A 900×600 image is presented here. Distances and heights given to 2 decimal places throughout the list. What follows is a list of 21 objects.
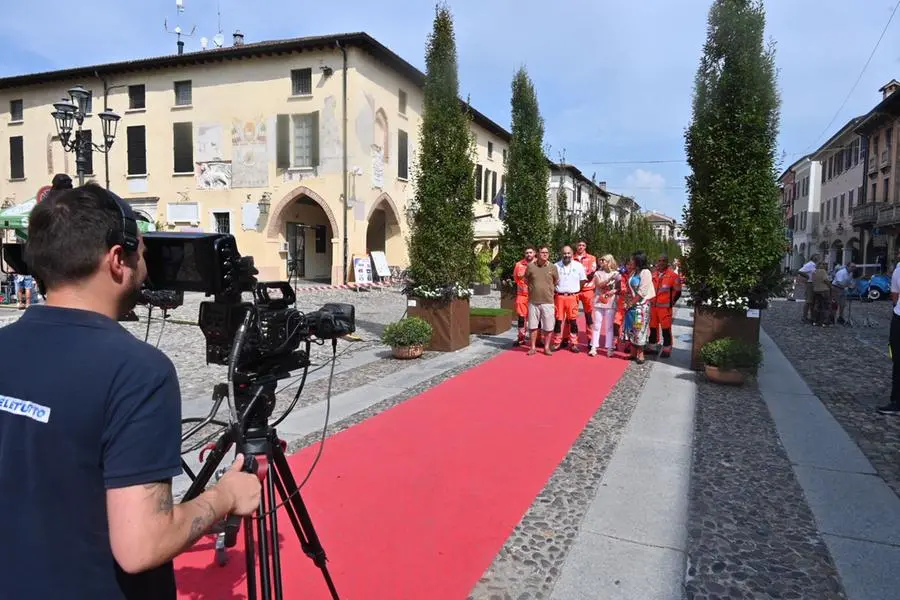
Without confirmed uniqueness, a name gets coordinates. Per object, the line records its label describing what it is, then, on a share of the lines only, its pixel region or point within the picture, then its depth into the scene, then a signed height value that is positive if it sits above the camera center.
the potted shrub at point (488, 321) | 11.26 -1.15
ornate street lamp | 10.75 +2.81
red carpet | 2.81 -1.55
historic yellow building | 21.16 +4.90
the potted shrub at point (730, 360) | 6.82 -1.12
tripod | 1.74 -0.82
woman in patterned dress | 8.29 -0.49
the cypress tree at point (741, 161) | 7.32 +1.41
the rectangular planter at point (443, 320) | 9.35 -0.94
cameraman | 1.08 -0.34
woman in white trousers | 8.69 -0.50
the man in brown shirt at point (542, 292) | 8.72 -0.42
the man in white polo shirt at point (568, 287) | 9.09 -0.35
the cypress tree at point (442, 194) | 9.37 +1.18
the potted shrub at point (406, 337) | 8.41 -1.12
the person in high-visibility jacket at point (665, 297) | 8.67 -0.46
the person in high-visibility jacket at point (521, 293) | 9.66 -0.51
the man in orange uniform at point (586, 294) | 9.59 -0.51
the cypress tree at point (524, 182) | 12.99 +1.93
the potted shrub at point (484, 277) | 20.55 -0.48
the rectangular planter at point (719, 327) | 7.45 -0.80
